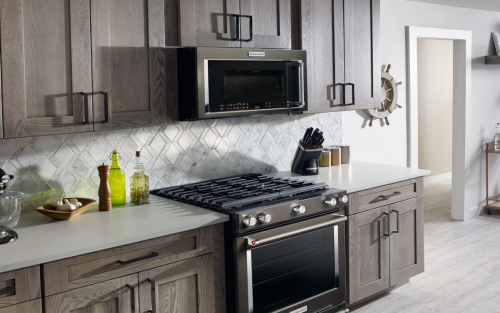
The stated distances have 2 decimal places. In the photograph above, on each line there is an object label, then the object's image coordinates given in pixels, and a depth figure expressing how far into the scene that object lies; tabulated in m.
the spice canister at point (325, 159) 3.46
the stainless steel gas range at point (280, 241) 2.29
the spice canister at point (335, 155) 3.53
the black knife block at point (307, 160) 3.16
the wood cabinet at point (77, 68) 1.93
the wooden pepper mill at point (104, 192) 2.36
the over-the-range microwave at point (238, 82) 2.45
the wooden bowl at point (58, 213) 2.16
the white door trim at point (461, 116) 4.91
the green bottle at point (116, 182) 2.46
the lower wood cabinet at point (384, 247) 2.90
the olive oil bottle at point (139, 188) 2.47
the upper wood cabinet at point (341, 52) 3.02
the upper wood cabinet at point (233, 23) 2.43
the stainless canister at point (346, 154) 3.62
